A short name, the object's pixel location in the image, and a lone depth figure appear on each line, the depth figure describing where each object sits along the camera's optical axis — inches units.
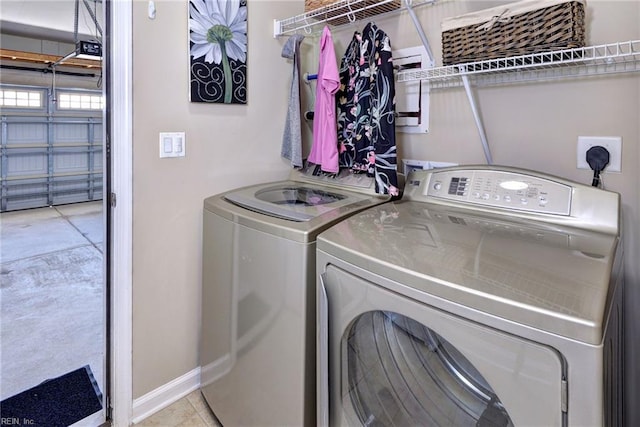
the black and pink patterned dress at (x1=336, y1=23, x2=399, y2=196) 62.5
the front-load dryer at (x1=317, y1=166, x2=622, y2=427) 25.9
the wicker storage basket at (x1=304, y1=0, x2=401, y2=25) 66.0
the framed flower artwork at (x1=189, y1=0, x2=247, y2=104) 66.9
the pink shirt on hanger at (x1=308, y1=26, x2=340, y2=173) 69.9
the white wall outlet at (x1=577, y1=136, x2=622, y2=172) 49.2
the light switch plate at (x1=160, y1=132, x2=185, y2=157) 64.9
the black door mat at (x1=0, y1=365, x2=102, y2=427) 64.8
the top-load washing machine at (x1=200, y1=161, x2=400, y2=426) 46.6
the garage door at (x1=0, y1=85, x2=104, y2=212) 204.4
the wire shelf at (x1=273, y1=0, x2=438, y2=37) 65.7
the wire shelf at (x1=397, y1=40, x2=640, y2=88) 45.3
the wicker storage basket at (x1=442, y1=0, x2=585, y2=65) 42.7
